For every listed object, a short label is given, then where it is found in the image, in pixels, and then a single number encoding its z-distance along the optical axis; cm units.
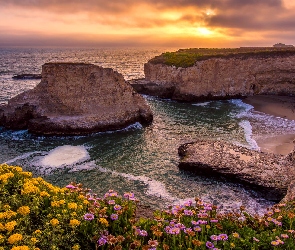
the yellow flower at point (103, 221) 676
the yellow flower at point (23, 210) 595
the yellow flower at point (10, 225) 545
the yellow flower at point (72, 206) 653
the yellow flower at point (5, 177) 652
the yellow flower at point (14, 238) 526
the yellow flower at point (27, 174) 727
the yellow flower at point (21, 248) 507
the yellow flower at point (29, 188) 634
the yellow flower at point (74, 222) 612
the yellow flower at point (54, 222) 586
